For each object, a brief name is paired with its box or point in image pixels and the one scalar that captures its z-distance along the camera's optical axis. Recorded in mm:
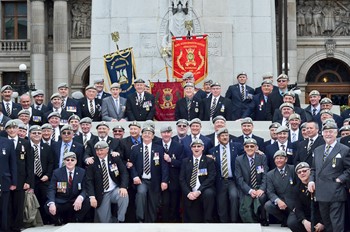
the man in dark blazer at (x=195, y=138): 14305
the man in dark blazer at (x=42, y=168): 14094
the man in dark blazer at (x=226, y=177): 13844
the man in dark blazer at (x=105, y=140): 14208
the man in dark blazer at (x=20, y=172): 13547
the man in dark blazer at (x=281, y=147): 14000
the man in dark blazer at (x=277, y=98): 16703
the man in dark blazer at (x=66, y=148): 14180
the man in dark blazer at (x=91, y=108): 16750
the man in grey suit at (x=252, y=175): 13562
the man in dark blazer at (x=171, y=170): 14133
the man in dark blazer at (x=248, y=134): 14469
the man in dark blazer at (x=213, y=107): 16531
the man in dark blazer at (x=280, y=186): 13250
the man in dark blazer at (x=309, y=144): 13414
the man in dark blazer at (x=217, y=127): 14398
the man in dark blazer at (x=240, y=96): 17312
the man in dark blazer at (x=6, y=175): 13273
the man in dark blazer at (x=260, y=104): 16609
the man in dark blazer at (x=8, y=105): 16266
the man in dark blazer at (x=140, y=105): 16641
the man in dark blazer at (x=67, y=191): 13758
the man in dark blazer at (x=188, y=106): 16469
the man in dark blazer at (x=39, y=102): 16484
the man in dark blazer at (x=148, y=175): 14008
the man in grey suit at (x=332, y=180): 12352
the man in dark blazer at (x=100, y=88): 17375
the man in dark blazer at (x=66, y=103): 16422
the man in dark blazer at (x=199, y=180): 13789
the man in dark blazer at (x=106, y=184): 13758
